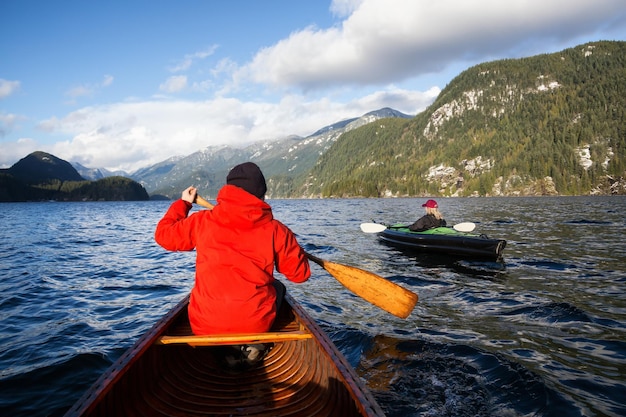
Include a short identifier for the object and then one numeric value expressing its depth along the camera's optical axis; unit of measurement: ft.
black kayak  47.03
